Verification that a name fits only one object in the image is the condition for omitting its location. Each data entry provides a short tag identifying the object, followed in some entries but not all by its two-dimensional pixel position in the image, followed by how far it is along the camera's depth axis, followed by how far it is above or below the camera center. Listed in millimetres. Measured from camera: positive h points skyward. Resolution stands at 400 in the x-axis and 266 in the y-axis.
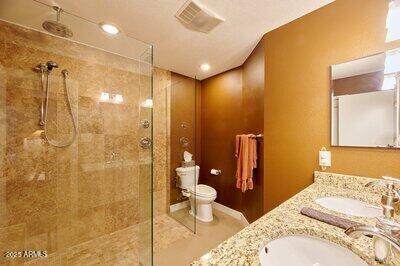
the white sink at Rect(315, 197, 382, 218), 1035 -456
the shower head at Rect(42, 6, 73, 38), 1531 +946
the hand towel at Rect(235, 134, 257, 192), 2055 -359
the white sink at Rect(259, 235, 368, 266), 660 -472
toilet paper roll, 2871 -652
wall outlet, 1358 -200
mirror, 1126 +217
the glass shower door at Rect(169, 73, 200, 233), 2730 -292
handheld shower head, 1668 +631
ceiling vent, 1440 +1009
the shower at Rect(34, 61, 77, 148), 1645 +403
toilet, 2457 -872
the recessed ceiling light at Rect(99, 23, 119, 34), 1648 +993
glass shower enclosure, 1512 -102
